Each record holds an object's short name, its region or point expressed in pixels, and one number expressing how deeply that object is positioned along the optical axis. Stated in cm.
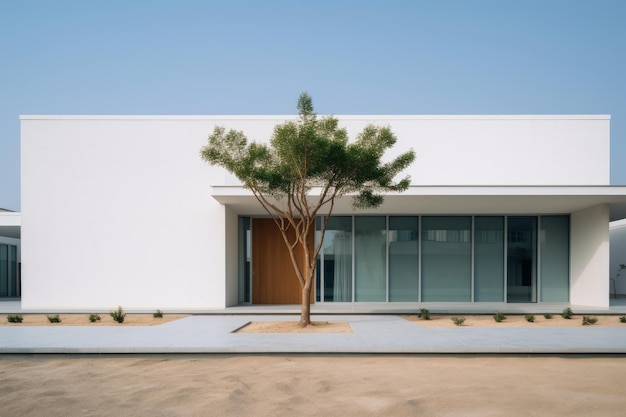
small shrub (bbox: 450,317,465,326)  1157
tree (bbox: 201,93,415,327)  1065
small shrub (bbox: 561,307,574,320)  1307
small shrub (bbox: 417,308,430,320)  1287
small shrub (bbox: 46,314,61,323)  1221
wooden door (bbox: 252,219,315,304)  1684
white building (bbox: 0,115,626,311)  1541
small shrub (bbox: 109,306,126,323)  1208
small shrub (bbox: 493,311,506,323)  1225
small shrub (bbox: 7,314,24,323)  1228
